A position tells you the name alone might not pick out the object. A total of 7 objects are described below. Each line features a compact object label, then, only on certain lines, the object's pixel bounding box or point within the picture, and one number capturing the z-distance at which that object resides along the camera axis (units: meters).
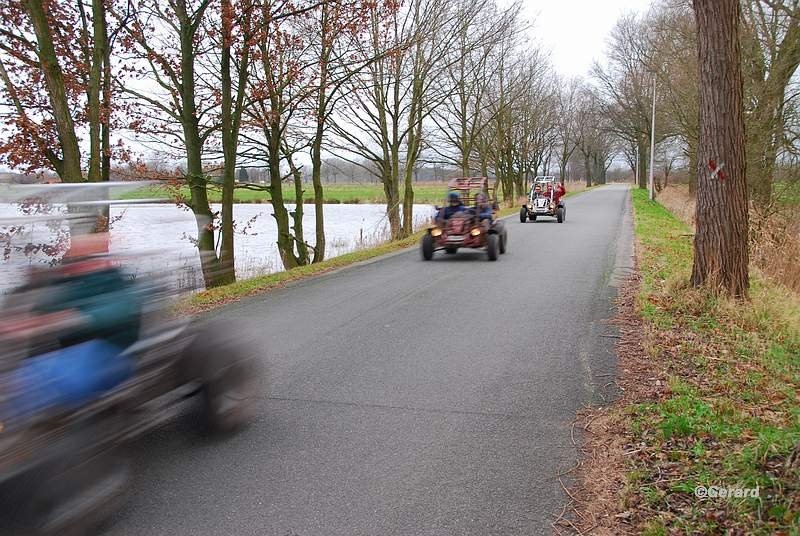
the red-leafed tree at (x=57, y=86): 10.78
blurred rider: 2.77
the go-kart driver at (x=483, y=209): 13.46
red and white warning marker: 7.39
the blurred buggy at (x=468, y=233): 13.16
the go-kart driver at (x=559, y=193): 24.06
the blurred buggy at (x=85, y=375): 2.68
